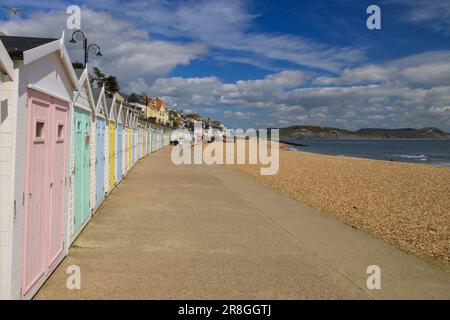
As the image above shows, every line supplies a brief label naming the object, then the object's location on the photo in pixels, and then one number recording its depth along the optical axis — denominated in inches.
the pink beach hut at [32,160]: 153.9
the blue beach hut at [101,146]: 390.9
